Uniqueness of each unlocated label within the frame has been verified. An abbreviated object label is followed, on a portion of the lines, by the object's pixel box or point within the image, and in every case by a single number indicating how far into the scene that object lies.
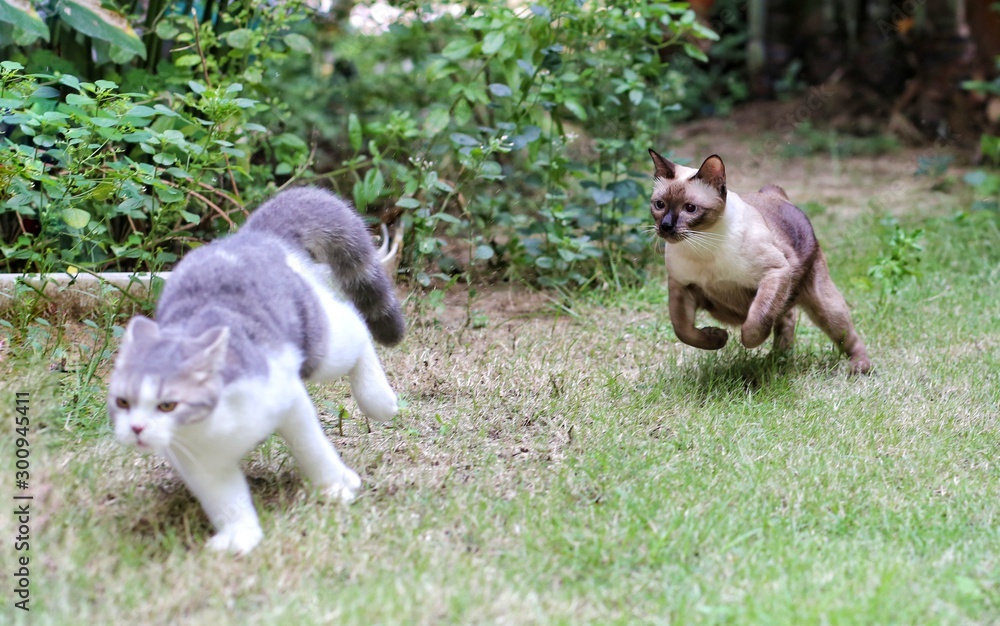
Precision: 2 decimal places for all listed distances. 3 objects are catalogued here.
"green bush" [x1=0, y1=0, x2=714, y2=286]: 3.67
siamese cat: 3.58
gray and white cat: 2.29
